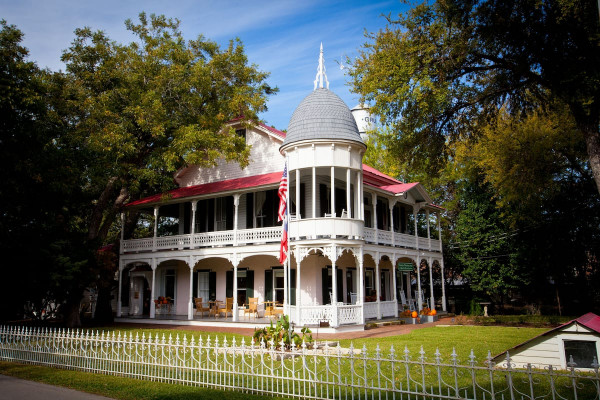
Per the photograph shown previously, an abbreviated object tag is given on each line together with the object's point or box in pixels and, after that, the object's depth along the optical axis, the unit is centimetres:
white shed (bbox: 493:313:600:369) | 918
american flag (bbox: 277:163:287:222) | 1475
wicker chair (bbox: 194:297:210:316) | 2395
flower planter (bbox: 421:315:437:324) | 2520
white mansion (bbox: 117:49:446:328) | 2128
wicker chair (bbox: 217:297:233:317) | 2408
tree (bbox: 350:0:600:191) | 1297
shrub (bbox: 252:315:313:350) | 1214
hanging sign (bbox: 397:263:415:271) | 2389
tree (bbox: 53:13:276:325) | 2273
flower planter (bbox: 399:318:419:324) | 2433
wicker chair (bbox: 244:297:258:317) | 2323
